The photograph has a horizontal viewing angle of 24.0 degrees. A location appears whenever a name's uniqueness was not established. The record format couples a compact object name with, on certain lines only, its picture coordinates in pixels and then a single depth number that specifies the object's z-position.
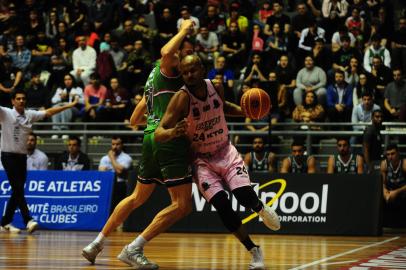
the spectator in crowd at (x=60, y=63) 23.12
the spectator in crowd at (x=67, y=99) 21.55
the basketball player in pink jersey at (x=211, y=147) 9.25
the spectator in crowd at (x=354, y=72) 19.98
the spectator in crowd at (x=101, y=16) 24.88
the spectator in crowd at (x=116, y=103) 21.09
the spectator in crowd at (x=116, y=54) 23.09
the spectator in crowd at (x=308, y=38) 21.52
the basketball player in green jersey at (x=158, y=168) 9.57
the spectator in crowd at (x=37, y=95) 22.44
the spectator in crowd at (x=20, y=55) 24.06
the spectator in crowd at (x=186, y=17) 23.11
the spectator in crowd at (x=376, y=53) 20.45
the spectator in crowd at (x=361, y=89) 19.19
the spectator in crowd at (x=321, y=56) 20.98
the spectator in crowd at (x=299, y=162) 17.22
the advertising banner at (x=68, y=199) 17.17
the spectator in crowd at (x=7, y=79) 22.56
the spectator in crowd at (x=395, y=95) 19.12
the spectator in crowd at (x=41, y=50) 23.95
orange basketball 9.75
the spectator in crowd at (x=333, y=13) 22.16
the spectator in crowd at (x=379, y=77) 19.91
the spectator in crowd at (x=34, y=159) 18.59
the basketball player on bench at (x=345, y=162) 17.17
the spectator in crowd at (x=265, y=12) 23.28
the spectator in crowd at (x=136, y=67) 22.20
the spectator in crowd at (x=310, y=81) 19.97
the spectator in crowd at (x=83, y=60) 23.09
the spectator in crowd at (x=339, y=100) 19.53
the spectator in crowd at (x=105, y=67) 22.62
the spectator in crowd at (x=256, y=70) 20.75
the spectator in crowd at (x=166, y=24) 23.77
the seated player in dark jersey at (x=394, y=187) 16.58
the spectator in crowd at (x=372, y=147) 17.19
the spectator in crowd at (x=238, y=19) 22.67
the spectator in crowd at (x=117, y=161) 18.33
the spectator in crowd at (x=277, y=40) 21.72
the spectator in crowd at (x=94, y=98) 21.31
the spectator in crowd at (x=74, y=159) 18.38
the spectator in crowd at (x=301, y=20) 22.08
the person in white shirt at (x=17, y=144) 15.77
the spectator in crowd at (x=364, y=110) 18.61
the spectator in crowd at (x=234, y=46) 22.22
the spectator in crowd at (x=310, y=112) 19.34
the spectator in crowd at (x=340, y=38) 21.06
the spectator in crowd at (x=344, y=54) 20.66
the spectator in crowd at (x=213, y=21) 23.30
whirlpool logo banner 15.70
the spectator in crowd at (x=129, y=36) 23.28
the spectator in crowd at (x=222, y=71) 20.89
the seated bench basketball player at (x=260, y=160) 17.69
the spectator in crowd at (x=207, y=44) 22.30
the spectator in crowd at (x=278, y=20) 22.20
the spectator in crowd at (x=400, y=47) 20.53
